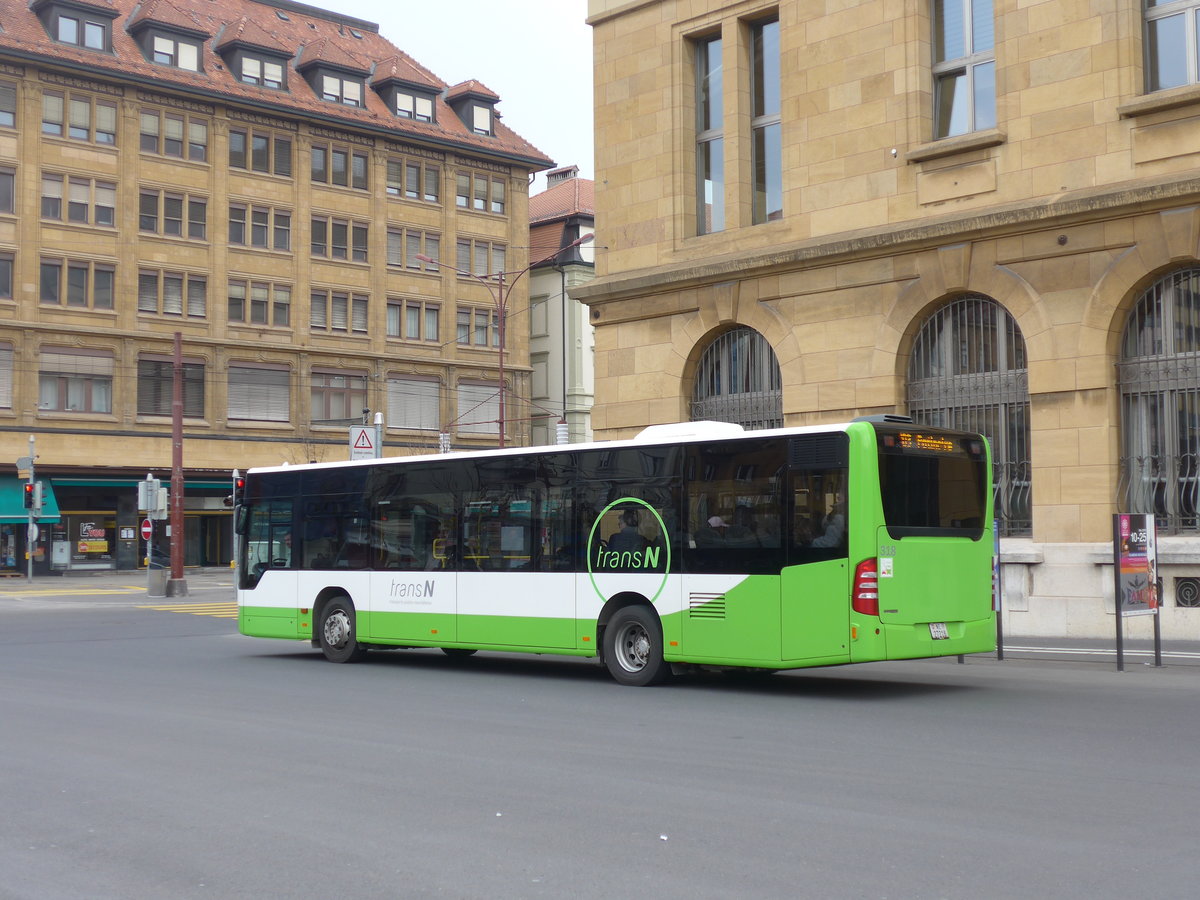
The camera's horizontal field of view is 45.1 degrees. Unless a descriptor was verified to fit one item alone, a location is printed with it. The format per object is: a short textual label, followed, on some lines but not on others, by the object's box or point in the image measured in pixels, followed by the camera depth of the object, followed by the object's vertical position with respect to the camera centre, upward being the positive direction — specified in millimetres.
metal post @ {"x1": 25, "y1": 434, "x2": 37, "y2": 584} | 44594 -519
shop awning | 50500 +684
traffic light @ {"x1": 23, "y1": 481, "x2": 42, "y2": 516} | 43156 +739
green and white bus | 14000 -321
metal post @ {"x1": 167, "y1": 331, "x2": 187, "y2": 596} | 38812 +630
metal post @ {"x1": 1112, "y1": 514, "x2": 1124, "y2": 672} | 16016 -532
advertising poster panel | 16266 -520
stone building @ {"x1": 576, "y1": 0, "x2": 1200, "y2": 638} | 19453 +4146
